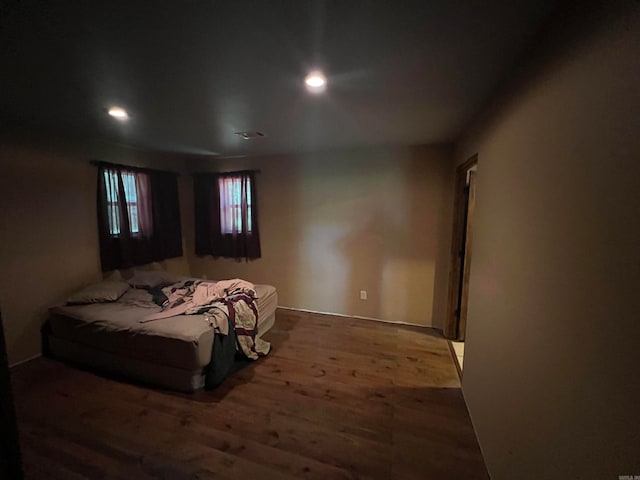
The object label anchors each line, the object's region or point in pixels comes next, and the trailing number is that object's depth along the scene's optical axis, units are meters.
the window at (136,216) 3.31
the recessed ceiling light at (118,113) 2.16
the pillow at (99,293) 2.76
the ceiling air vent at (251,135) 2.81
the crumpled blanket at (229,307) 2.52
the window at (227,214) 4.09
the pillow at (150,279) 3.26
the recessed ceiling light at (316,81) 1.54
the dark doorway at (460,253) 2.88
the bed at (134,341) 2.22
